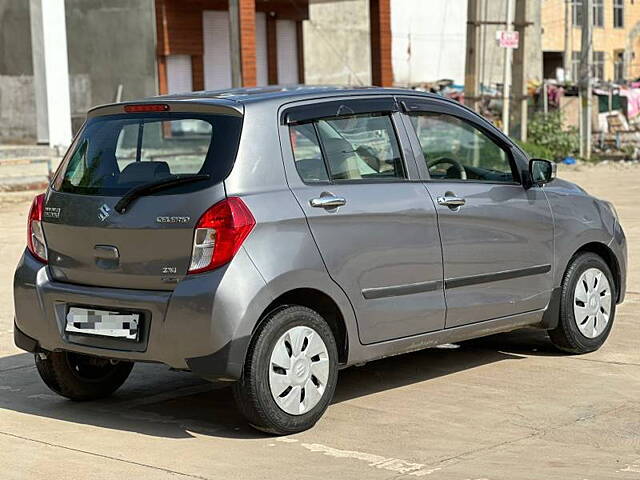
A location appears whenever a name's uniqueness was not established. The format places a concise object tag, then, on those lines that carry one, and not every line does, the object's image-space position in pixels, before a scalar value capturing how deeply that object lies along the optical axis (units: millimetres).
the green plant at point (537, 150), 27673
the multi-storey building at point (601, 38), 54656
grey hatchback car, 6117
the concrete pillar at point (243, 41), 28438
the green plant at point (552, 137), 29562
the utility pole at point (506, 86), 26266
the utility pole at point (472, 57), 24266
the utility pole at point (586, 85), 29766
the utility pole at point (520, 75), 26641
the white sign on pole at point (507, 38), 25234
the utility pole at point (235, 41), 28469
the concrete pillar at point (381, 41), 33656
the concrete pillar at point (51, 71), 28094
